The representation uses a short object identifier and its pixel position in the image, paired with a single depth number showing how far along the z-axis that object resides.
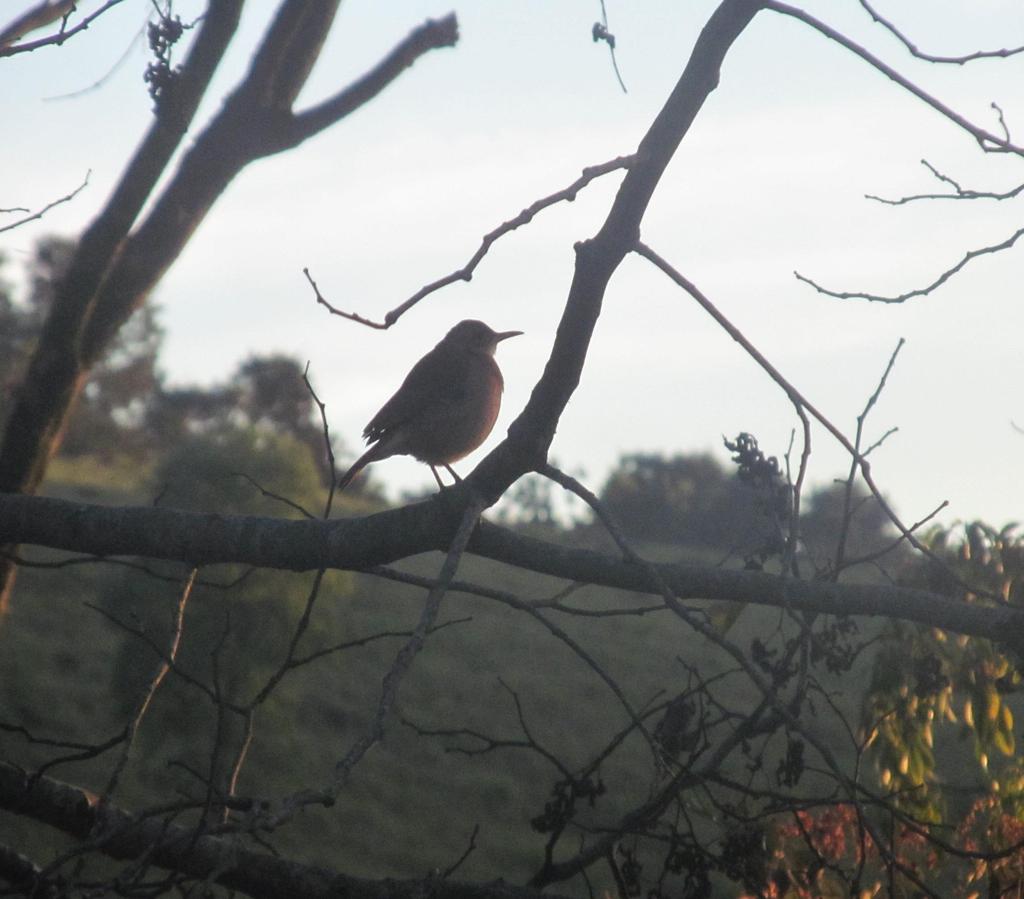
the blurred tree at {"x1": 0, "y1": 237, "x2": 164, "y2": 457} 110.87
